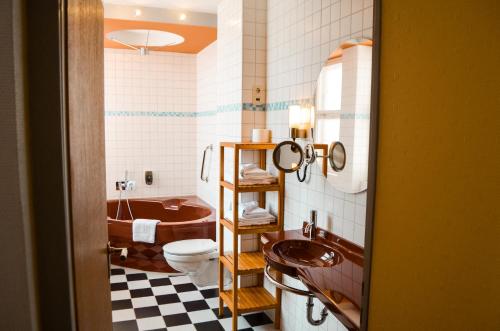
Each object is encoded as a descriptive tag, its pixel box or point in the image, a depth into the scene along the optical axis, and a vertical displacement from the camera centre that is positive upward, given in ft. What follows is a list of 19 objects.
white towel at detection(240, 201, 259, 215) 8.76 -1.78
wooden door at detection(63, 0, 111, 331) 3.10 -0.31
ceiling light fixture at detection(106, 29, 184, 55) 14.52 +3.61
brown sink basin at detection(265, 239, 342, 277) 5.86 -2.10
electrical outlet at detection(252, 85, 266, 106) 9.71 +0.93
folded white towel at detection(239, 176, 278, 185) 8.60 -1.14
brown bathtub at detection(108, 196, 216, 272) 12.69 -3.66
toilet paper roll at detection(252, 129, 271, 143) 9.04 -0.09
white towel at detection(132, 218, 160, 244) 12.62 -3.39
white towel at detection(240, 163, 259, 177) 8.60 -0.85
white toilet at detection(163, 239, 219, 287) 11.18 -3.82
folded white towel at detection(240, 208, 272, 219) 8.70 -1.91
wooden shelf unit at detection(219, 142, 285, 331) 8.50 -3.15
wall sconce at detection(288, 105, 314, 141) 7.79 +0.21
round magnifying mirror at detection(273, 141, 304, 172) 7.55 -0.49
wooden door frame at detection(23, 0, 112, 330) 2.70 -0.21
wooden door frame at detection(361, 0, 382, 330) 3.14 -0.16
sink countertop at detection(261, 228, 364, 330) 4.33 -1.99
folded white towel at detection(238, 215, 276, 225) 8.66 -2.07
